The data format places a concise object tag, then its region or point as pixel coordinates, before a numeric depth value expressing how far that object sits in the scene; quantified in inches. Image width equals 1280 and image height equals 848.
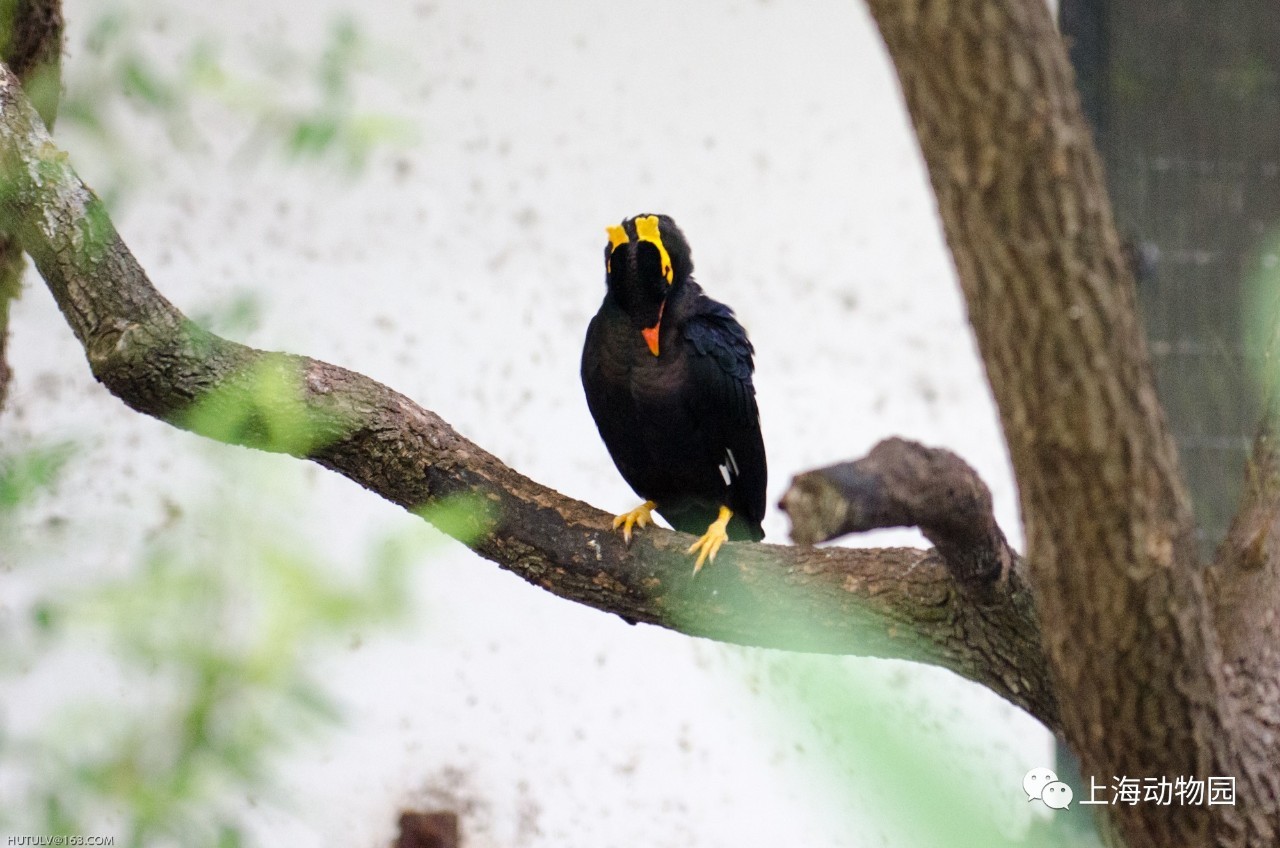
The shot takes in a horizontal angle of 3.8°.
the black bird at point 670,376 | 496.0
